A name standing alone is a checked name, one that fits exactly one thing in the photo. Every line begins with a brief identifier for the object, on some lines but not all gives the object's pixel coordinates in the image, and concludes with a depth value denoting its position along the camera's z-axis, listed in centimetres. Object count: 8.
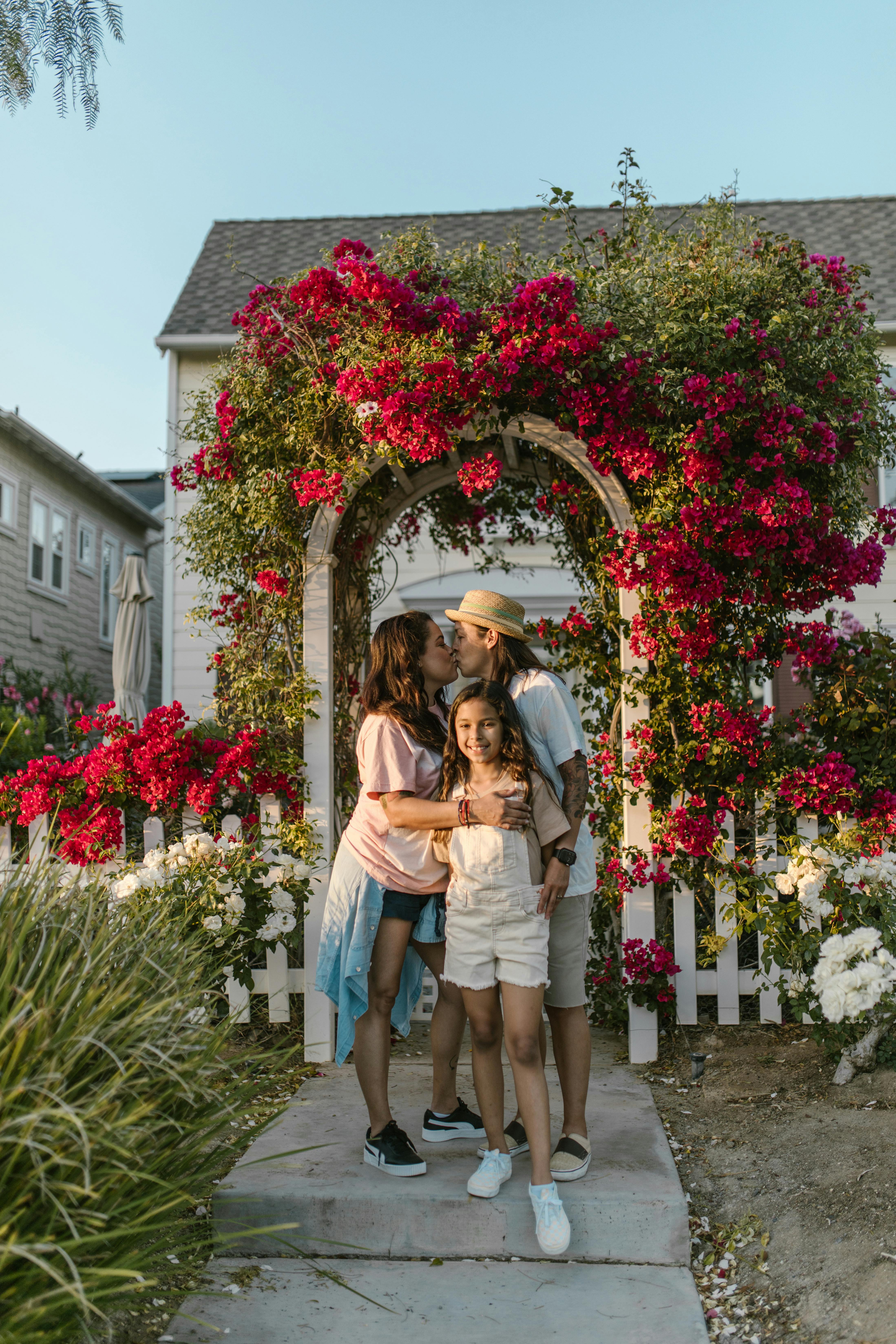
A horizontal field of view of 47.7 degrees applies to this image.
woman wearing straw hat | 291
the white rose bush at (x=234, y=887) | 391
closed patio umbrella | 783
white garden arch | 414
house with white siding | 941
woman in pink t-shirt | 296
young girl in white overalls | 263
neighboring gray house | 1236
